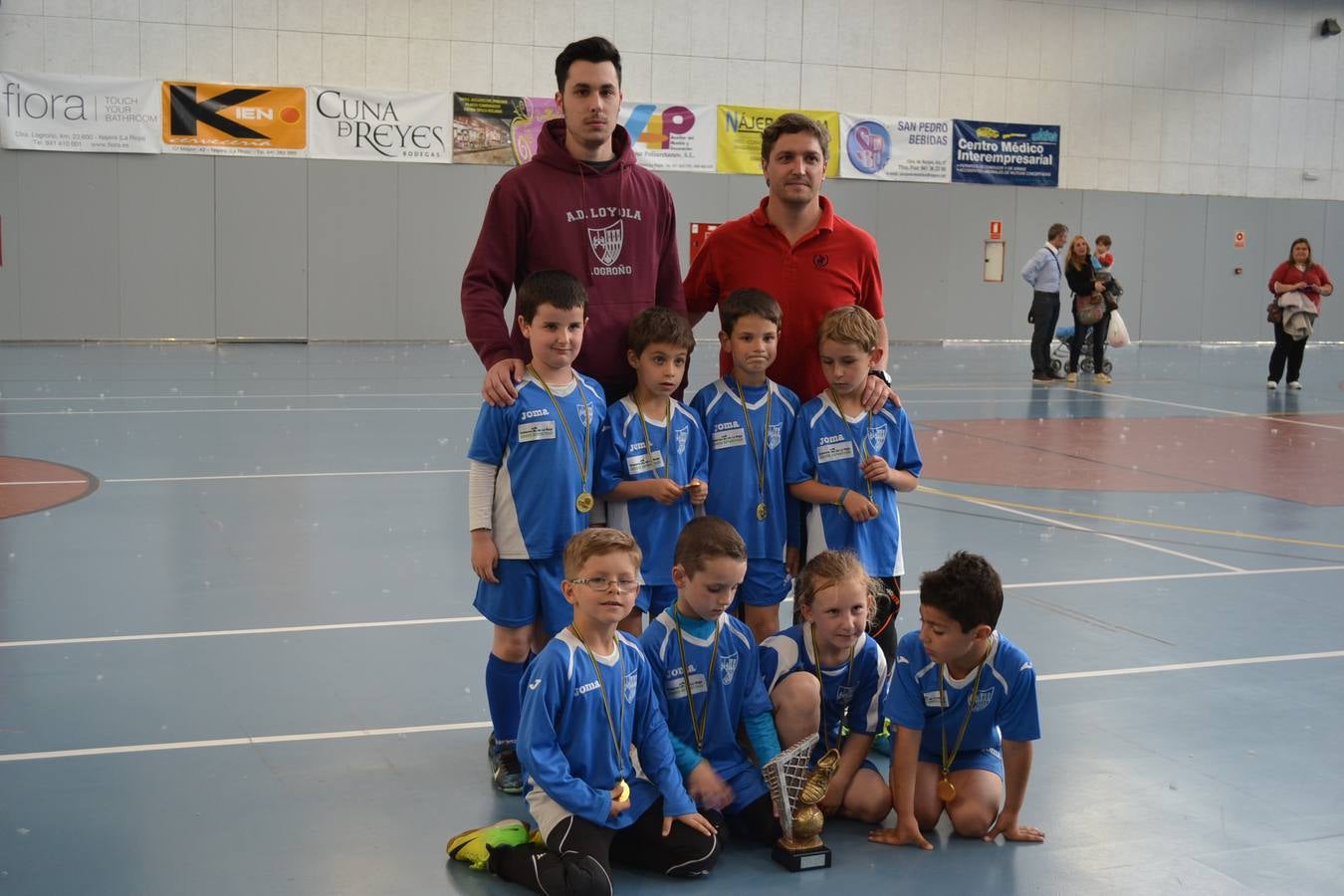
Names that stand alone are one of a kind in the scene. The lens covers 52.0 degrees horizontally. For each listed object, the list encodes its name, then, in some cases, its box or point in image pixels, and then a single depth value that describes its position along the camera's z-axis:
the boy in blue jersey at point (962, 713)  3.93
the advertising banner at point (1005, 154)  24.38
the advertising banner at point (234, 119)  19.89
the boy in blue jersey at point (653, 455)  4.41
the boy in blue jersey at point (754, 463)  4.64
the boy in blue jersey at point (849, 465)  4.58
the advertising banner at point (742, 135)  22.75
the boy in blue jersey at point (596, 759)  3.65
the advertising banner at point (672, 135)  22.25
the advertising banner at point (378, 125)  20.59
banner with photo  21.36
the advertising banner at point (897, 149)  23.66
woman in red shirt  16.86
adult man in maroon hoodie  4.51
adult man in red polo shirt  4.80
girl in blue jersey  4.11
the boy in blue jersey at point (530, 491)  4.32
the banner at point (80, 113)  19.05
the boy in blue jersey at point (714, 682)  3.97
